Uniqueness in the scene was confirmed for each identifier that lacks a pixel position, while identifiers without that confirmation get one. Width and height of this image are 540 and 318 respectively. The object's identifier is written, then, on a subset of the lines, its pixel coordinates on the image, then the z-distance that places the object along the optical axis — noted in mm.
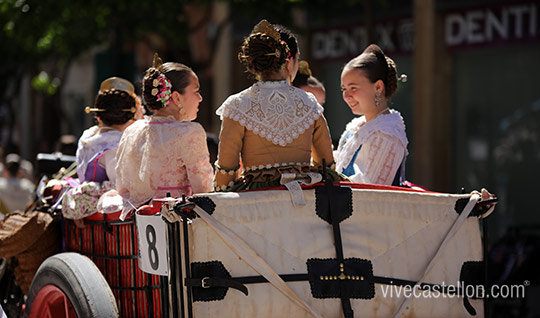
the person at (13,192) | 19484
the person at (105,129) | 9867
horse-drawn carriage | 6687
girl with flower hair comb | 8336
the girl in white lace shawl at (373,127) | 8742
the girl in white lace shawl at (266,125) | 7496
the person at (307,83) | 11297
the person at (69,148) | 16366
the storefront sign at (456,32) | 22422
